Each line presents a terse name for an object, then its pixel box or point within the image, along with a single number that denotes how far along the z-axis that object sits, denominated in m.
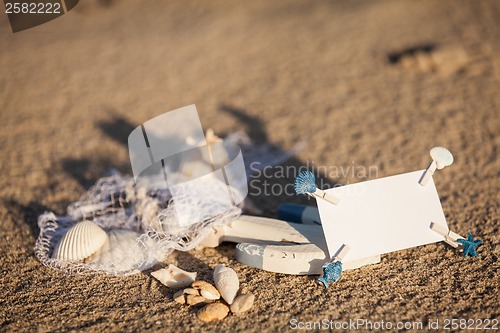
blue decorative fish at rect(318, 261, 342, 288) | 2.15
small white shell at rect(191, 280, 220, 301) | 2.15
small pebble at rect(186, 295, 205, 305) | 2.16
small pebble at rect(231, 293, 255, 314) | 2.12
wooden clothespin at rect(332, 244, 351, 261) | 2.19
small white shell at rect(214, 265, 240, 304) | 2.15
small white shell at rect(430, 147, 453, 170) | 2.27
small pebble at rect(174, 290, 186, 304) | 2.18
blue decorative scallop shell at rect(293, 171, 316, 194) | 2.19
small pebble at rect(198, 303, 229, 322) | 2.08
